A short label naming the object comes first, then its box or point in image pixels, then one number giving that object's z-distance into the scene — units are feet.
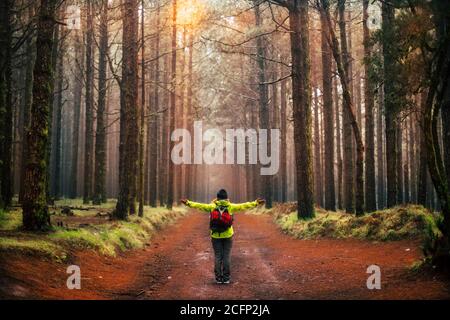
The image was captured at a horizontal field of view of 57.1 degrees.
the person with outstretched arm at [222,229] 30.17
